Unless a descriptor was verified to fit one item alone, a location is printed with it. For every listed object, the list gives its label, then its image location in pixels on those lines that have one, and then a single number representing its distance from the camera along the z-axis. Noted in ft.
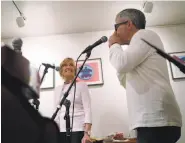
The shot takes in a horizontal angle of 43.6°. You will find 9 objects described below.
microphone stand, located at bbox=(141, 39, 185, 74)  2.23
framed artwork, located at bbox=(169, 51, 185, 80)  9.83
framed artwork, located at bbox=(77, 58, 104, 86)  9.87
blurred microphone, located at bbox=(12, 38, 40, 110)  1.62
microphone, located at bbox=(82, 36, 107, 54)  4.46
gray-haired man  3.34
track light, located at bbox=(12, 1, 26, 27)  9.02
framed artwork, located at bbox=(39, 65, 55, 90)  9.97
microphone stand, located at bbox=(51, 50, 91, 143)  4.90
